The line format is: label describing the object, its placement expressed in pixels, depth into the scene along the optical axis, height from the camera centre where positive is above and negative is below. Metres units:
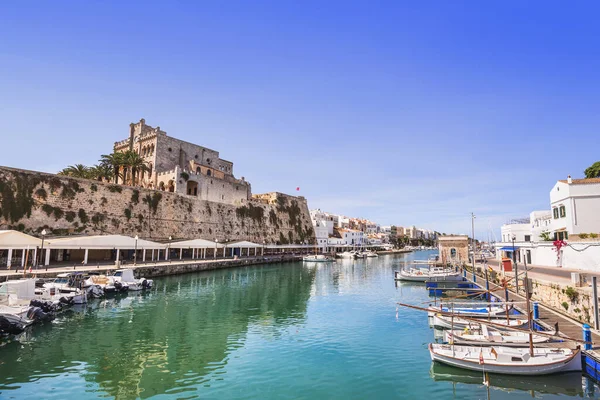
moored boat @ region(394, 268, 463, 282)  34.53 -4.26
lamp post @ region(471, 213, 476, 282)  42.86 +1.70
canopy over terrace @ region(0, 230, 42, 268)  25.48 -0.77
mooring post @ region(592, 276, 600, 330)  13.45 -2.68
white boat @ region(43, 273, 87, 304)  20.99 -3.57
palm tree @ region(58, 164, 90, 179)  45.56 +8.24
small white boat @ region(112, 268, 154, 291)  26.89 -3.87
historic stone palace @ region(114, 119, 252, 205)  53.56 +11.39
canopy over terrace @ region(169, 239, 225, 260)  42.71 -1.71
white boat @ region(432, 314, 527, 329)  15.42 -4.09
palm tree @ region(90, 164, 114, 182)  47.44 +8.56
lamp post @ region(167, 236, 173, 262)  44.33 -2.57
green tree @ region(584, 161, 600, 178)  49.20 +9.93
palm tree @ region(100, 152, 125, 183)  47.25 +10.06
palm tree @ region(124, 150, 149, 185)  47.75 +10.03
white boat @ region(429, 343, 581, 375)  11.21 -4.25
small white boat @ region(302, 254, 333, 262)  64.62 -4.69
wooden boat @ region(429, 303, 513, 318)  17.76 -4.11
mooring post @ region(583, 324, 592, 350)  11.56 -3.45
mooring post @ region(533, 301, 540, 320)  16.06 -3.55
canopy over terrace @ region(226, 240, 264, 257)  54.18 -2.19
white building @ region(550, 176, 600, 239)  29.81 +2.78
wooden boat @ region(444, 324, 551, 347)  12.76 -4.04
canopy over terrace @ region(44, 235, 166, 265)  30.52 -1.28
